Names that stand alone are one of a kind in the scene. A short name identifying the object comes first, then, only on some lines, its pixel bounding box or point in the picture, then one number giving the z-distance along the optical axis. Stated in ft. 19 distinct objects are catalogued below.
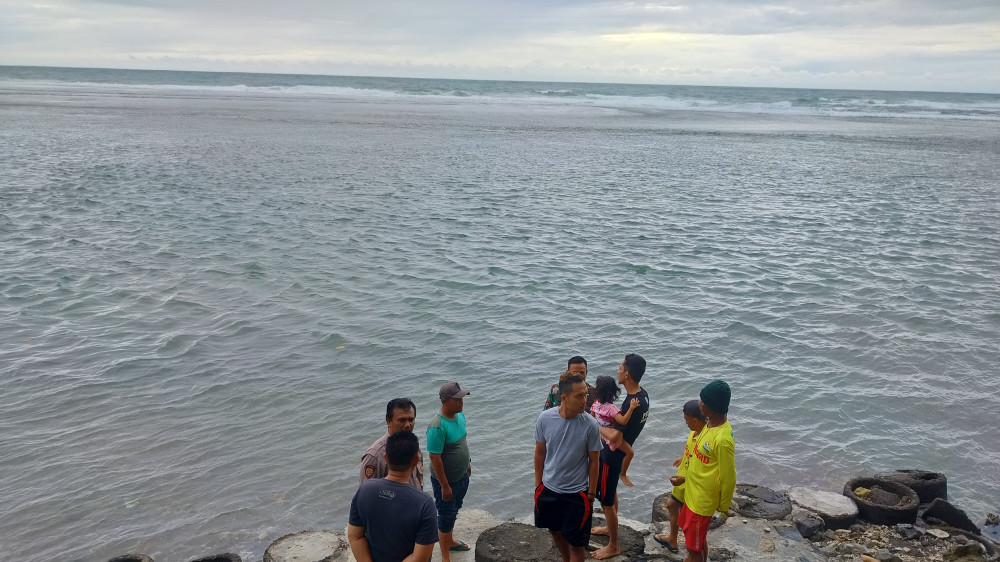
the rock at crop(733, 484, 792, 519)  26.32
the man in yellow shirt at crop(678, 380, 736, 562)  19.61
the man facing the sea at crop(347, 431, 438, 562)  16.16
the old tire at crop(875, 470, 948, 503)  28.12
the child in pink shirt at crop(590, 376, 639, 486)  22.30
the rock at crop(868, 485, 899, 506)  27.37
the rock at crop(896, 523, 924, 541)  25.39
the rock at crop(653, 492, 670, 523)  26.58
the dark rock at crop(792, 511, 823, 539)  25.16
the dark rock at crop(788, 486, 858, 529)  25.89
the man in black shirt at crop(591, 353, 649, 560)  22.57
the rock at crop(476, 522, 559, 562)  22.72
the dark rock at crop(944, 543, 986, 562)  23.06
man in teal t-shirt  21.16
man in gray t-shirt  19.80
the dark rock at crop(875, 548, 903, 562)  23.50
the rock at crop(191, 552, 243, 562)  23.04
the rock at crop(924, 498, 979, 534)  26.11
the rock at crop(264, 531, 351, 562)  23.66
